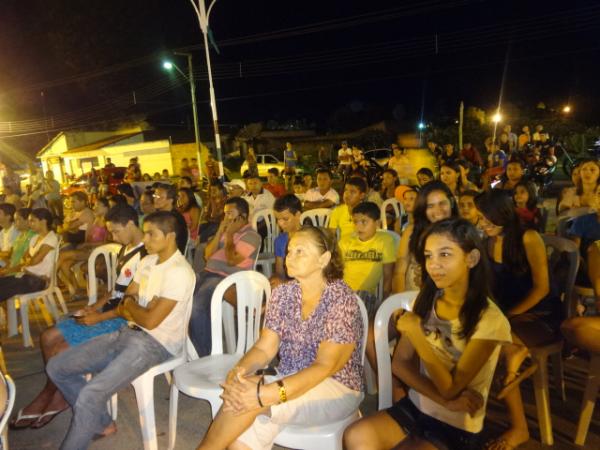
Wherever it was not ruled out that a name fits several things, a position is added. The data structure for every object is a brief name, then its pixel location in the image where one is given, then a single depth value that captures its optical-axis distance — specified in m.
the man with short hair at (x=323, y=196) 6.50
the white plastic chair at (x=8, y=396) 1.75
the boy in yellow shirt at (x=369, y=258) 3.38
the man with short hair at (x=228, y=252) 3.73
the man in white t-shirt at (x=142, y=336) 2.52
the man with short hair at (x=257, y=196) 6.36
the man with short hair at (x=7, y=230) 5.26
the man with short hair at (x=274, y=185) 7.64
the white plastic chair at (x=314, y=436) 1.99
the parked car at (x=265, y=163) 22.36
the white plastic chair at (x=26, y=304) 4.39
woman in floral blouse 1.93
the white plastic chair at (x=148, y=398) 2.55
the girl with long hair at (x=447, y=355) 1.80
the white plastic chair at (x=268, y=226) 5.59
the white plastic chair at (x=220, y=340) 2.48
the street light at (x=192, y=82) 15.30
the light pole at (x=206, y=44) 8.90
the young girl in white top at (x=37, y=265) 4.38
